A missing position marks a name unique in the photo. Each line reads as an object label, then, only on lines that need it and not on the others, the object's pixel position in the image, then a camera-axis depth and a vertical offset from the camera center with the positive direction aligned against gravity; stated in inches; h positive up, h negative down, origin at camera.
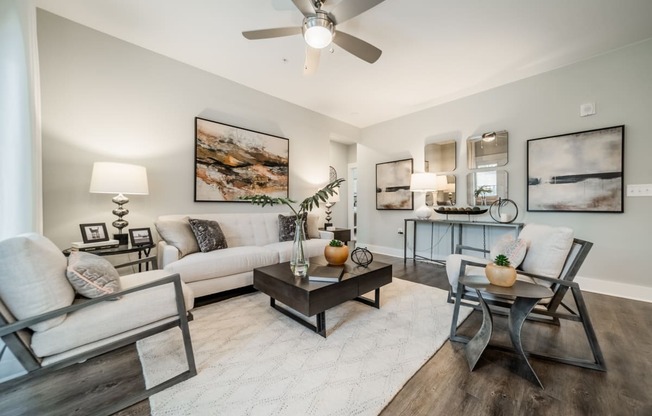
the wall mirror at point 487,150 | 141.2 +32.3
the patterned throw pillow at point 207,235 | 107.4 -13.8
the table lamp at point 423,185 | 156.6 +12.2
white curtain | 63.5 +22.4
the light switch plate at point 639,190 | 103.4 +5.7
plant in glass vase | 81.5 -14.1
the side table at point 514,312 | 55.2 -26.6
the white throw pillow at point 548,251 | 69.5 -14.2
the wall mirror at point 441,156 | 161.0 +32.4
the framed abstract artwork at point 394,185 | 185.5 +14.7
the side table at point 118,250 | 85.7 -16.7
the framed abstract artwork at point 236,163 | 130.4 +24.5
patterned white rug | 49.7 -40.1
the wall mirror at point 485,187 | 141.4 +10.2
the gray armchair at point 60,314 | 40.8 -21.4
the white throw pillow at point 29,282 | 41.0 -13.4
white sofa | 93.7 -21.4
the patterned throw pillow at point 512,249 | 76.2 -15.3
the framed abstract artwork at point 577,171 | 109.7 +15.5
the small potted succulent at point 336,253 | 90.8 -18.3
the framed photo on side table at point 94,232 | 91.9 -10.7
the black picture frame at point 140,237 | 99.8 -13.5
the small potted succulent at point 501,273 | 59.2 -17.1
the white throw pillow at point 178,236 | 101.2 -13.1
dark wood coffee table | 70.0 -26.6
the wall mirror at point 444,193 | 161.2 +7.4
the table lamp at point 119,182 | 89.7 +8.4
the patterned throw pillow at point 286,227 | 139.9 -13.2
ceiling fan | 73.9 +59.2
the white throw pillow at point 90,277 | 50.2 -15.4
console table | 133.0 -13.6
